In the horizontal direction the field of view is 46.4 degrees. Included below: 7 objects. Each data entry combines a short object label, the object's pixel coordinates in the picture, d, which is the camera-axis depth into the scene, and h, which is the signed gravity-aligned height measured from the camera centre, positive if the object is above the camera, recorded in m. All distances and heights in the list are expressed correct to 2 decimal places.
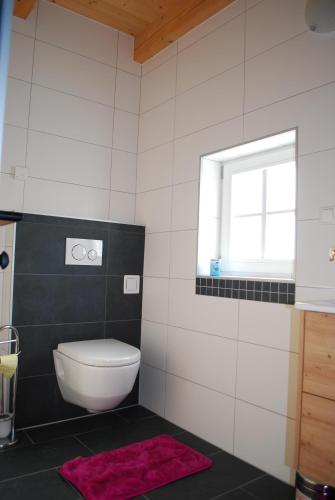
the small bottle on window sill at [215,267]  2.26 +0.01
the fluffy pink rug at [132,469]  1.61 -0.92
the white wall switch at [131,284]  2.62 -0.12
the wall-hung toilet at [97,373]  1.93 -0.55
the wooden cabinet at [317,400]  1.18 -0.40
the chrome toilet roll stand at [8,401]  2.00 -0.76
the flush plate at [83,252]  2.36 +0.07
